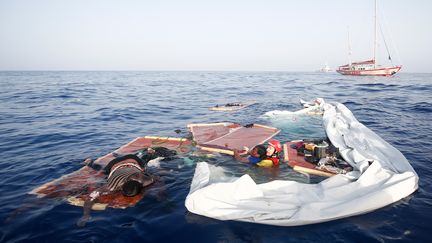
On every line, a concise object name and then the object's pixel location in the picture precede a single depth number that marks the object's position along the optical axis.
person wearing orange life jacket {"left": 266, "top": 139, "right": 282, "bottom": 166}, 8.42
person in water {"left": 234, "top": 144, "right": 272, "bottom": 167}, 8.37
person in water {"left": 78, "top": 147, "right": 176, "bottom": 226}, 6.24
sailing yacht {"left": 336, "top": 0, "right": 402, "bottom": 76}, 57.28
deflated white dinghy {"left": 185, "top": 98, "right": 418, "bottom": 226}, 5.12
